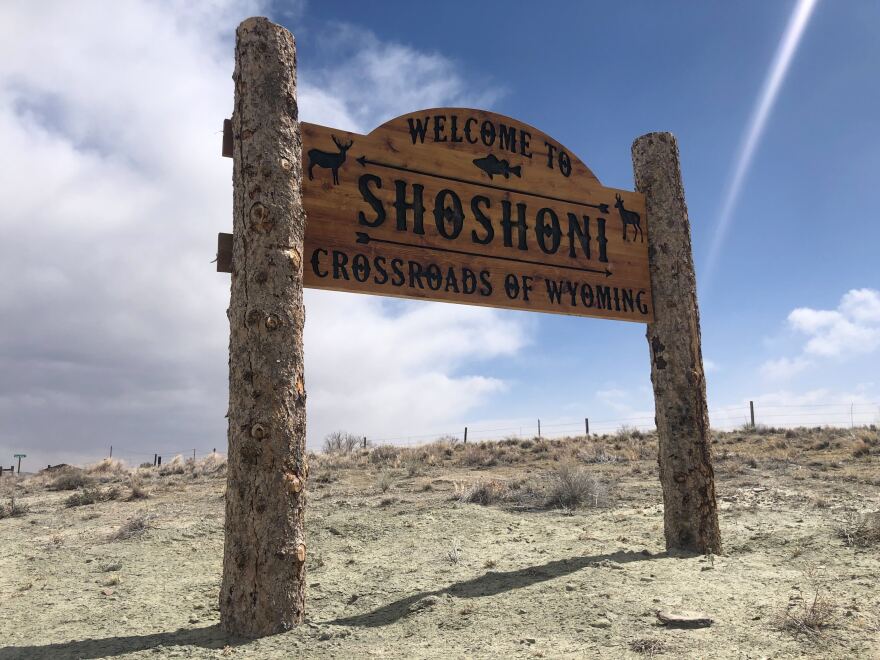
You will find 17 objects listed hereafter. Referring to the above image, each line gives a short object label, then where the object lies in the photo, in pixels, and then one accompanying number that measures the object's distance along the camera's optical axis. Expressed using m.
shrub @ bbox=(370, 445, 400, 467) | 19.92
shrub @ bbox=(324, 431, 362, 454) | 27.17
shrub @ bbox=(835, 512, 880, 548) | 6.49
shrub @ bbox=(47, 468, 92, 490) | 17.00
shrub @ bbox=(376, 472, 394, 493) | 12.84
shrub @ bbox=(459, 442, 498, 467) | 18.48
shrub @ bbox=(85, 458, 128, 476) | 23.56
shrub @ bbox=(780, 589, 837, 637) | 4.26
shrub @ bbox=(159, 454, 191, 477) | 21.24
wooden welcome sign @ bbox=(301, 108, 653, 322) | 5.74
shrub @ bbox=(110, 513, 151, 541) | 8.96
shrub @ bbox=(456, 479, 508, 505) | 10.65
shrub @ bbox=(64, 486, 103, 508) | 13.34
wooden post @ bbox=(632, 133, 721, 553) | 6.77
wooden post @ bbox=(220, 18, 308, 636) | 4.63
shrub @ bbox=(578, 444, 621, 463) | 17.34
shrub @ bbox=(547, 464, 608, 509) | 10.16
